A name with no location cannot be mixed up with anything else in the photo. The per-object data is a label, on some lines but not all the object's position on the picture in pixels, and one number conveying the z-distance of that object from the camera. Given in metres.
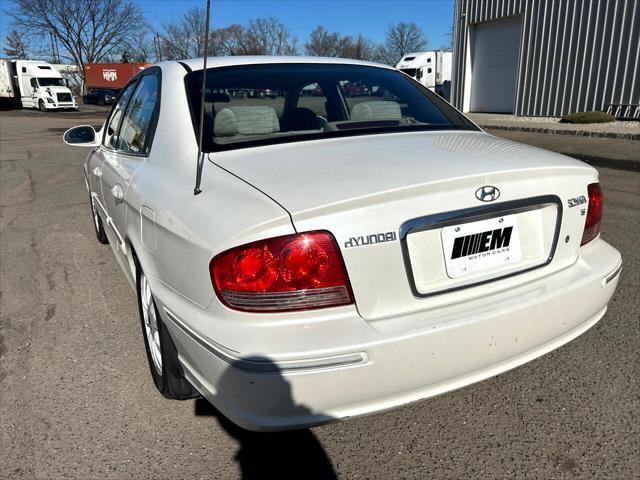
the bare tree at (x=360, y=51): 81.59
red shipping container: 44.50
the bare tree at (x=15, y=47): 63.22
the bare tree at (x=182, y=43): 64.88
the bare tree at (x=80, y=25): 55.62
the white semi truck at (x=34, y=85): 34.72
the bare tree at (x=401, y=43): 82.25
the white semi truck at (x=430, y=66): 39.97
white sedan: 1.63
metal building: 16.75
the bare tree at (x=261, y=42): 72.50
